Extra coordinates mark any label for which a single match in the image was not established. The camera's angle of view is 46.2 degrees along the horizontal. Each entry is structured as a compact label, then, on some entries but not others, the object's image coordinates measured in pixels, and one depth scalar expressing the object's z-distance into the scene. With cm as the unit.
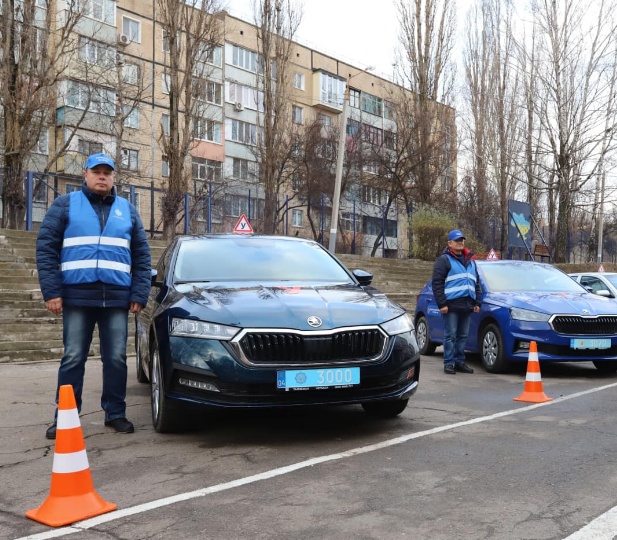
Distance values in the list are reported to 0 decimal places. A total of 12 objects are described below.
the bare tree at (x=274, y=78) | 3147
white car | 1493
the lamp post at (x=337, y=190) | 2246
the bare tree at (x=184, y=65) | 2622
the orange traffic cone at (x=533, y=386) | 680
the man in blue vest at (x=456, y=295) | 905
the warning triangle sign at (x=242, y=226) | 1905
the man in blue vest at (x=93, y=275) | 522
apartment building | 2646
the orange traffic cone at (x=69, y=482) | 341
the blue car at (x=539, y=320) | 856
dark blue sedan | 476
